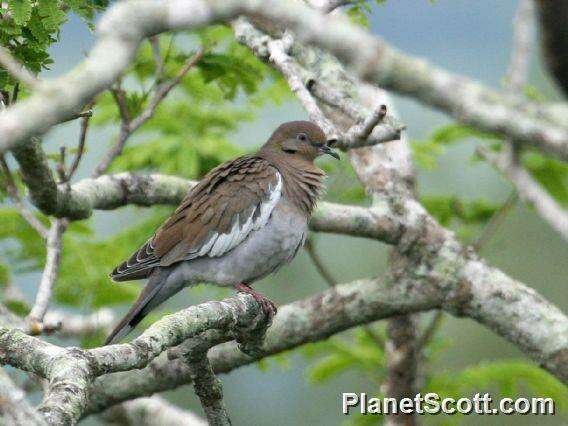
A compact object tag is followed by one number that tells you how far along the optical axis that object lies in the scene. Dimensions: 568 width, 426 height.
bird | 11.00
